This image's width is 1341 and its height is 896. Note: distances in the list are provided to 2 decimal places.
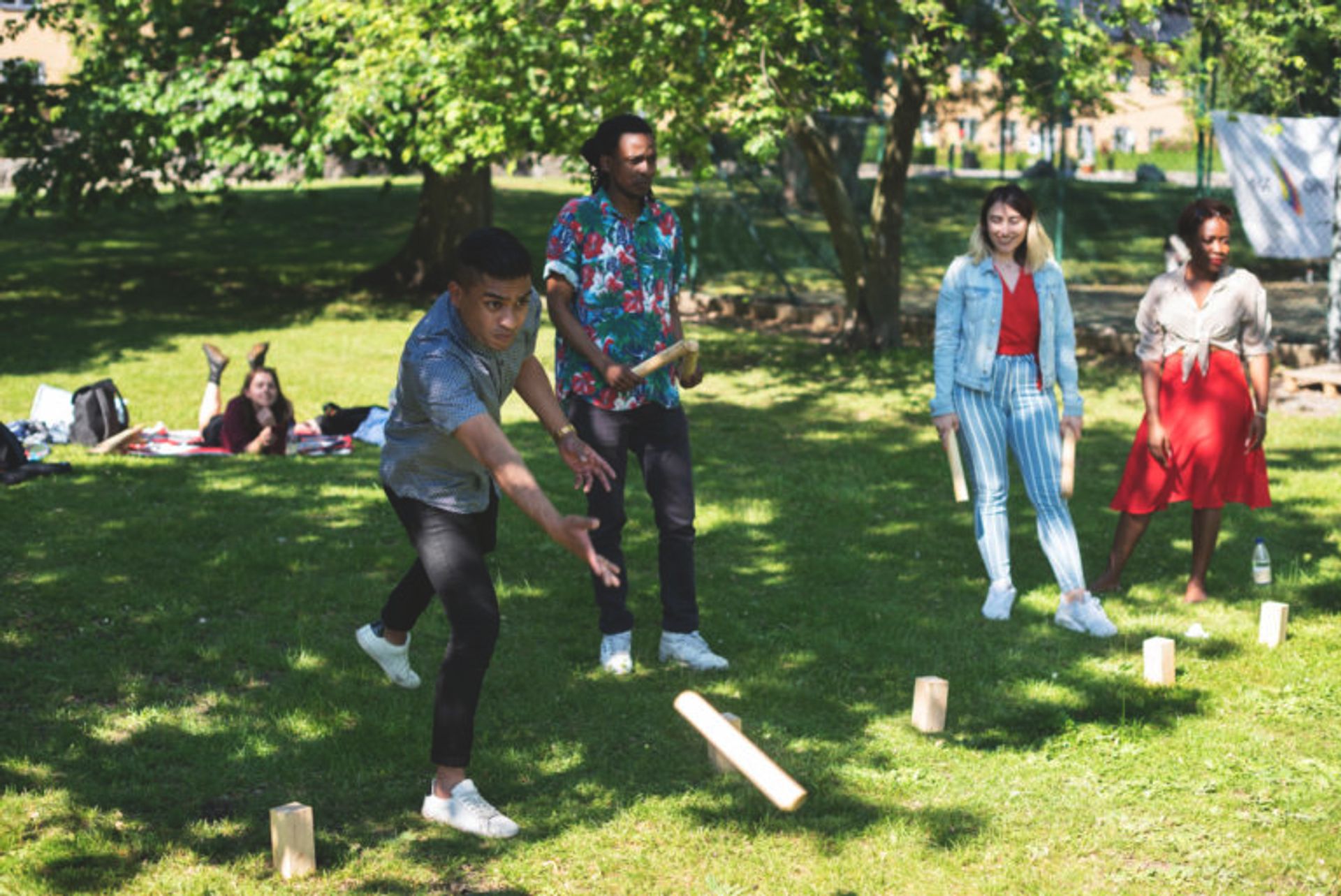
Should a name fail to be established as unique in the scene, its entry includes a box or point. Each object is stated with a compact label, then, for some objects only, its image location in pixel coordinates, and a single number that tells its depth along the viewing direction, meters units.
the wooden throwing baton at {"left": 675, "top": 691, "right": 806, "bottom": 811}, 3.50
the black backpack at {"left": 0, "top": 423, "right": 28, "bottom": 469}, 9.34
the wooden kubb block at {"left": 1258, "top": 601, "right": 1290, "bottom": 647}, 6.39
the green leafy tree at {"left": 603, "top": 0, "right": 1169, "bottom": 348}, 12.04
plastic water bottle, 7.23
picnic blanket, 10.28
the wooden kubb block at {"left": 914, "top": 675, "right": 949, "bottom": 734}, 5.32
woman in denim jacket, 6.56
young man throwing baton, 4.40
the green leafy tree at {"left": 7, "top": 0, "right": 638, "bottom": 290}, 12.87
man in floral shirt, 5.80
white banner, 15.80
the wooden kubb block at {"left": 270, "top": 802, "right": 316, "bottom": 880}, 4.17
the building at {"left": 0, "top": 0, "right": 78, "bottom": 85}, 42.59
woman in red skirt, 6.89
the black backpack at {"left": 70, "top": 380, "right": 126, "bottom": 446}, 10.33
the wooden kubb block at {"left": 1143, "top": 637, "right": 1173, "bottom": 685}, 5.82
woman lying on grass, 10.21
